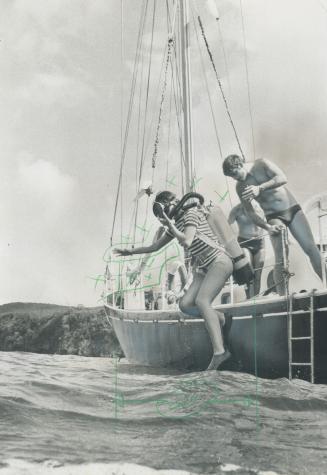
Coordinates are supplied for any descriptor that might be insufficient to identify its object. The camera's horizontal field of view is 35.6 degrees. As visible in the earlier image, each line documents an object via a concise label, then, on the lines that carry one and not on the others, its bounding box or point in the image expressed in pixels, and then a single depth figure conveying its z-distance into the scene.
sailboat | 5.65
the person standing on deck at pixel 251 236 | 7.23
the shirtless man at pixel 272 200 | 6.81
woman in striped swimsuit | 5.64
